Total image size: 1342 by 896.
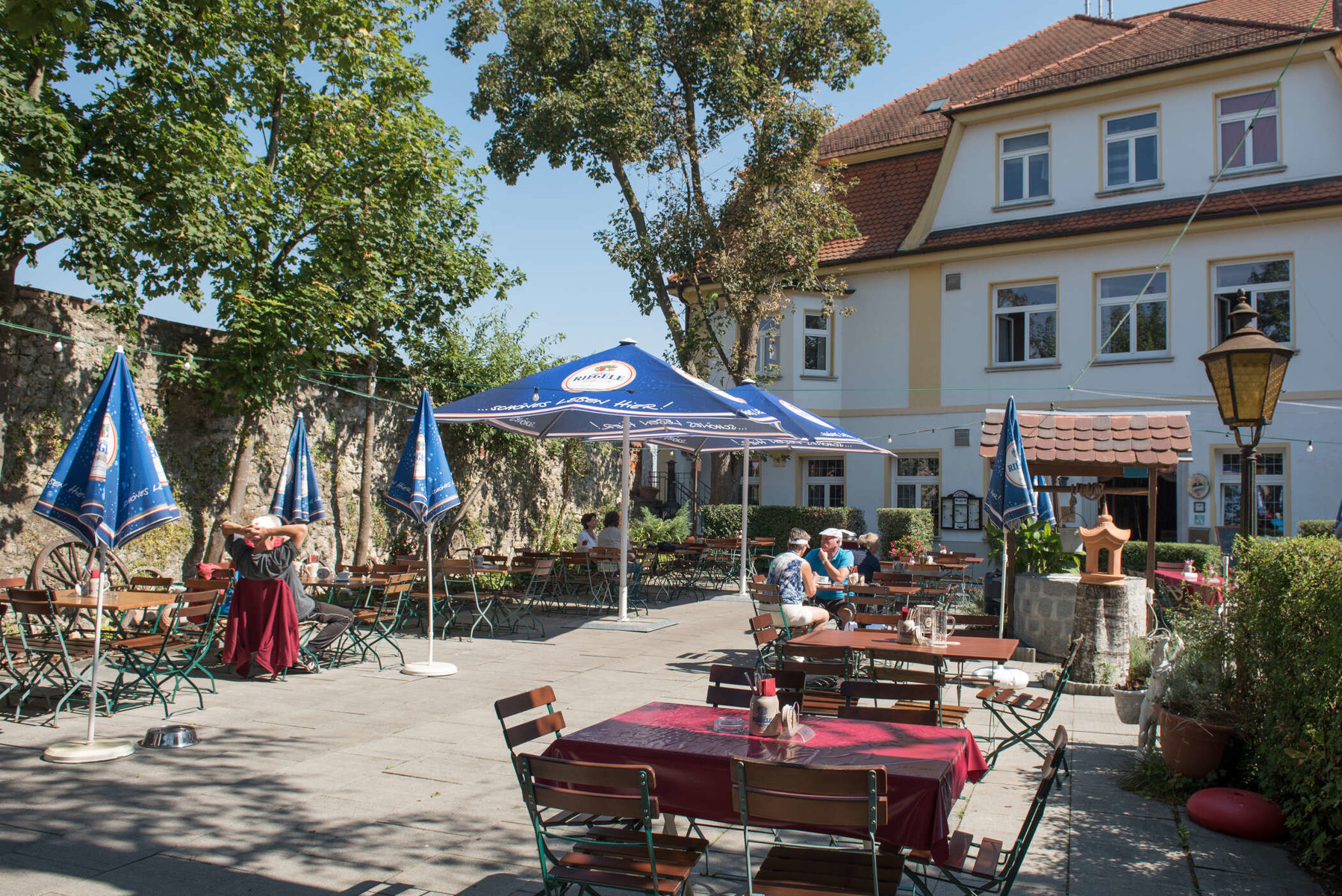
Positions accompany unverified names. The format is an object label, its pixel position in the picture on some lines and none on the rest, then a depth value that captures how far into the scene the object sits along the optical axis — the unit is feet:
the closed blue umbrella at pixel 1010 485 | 26.30
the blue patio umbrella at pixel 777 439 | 41.11
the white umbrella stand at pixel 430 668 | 27.94
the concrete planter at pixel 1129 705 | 22.44
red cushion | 15.03
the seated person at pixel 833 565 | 30.63
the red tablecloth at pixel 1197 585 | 22.65
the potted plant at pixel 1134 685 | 22.50
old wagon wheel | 29.73
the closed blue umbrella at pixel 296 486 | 33.22
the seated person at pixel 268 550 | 26.32
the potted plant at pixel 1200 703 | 16.87
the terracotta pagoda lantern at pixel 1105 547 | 26.61
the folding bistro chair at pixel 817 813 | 9.98
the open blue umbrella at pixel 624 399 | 33.53
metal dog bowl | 19.70
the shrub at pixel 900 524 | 63.16
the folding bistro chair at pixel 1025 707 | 17.89
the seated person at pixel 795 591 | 26.96
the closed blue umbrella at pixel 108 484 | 19.20
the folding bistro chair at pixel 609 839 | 10.34
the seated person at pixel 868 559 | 38.65
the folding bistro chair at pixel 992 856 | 10.86
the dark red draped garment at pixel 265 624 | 26.78
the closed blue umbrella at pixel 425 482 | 28.17
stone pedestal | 26.30
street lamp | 22.03
